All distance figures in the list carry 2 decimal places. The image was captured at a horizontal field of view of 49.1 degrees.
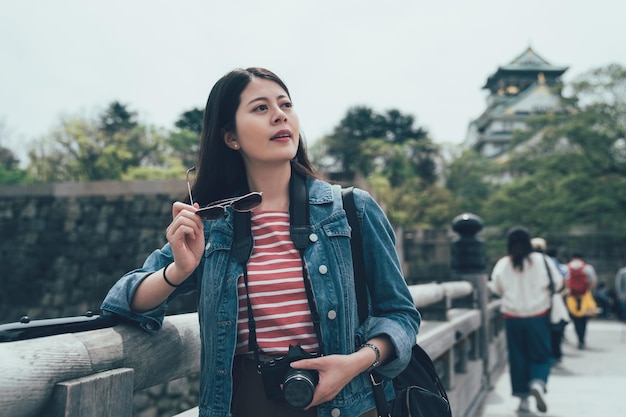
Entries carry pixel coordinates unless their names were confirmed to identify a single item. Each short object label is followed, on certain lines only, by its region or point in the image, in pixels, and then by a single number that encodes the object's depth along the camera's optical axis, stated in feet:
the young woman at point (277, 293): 5.19
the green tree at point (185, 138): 149.69
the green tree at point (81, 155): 118.00
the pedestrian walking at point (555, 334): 25.20
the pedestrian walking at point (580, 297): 37.04
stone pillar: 24.94
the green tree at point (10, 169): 108.37
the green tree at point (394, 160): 127.54
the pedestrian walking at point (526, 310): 20.02
